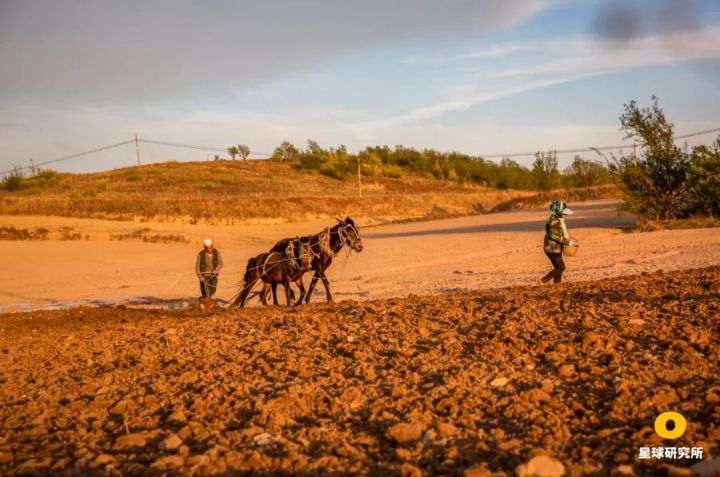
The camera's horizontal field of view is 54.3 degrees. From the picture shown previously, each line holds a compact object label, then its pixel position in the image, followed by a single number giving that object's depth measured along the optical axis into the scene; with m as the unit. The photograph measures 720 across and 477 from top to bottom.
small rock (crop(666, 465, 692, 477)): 4.94
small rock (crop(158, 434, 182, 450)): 6.20
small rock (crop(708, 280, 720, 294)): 10.90
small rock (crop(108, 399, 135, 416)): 7.40
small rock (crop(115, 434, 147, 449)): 6.38
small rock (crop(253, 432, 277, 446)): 6.12
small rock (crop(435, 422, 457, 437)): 6.00
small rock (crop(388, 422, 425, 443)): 5.98
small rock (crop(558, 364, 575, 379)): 7.27
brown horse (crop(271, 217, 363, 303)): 14.68
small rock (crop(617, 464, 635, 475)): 5.12
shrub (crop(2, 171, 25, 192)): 59.12
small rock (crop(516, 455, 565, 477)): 5.11
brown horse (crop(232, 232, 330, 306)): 14.64
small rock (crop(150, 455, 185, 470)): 5.73
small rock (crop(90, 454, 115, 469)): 5.93
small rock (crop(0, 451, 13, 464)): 6.23
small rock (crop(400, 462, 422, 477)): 5.22
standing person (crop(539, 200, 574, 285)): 14.73
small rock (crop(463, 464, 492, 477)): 5.07
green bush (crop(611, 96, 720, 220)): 29.98
